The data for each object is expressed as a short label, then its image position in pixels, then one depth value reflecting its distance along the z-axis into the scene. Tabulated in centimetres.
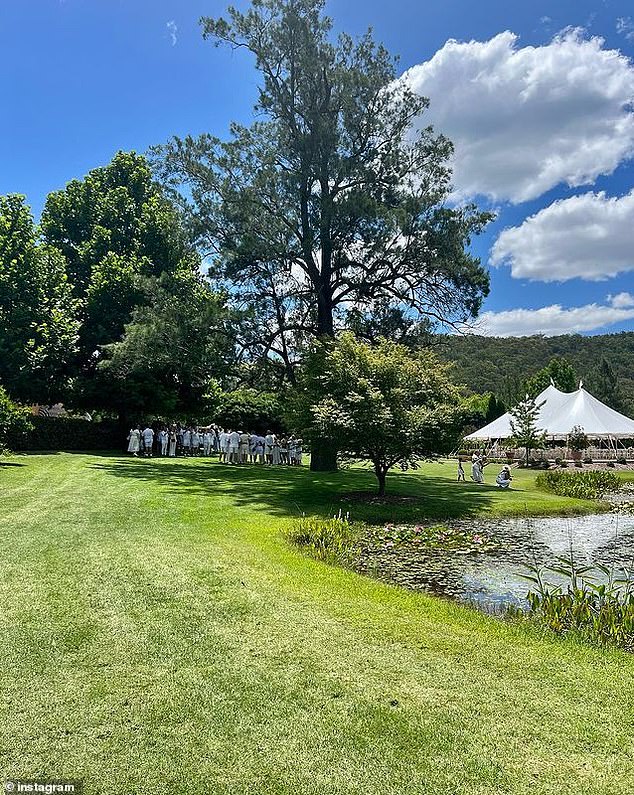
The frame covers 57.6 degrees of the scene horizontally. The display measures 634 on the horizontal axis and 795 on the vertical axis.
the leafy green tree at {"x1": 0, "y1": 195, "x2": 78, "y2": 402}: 2466
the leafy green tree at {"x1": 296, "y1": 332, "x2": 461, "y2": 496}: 1290
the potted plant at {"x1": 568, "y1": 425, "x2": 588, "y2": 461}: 3612
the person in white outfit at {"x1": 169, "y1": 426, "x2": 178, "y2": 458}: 2870
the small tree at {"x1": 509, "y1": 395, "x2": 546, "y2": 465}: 3406
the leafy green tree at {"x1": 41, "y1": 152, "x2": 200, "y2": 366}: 2875
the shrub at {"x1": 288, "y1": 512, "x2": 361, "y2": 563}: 866
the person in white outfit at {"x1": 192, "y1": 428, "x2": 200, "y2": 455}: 3019
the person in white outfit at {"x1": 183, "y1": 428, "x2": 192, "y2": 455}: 3000
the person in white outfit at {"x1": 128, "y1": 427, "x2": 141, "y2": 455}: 2642
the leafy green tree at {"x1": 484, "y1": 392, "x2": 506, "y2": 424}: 5934
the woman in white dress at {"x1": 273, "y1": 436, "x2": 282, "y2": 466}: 2792
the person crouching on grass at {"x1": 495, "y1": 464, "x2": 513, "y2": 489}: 1916
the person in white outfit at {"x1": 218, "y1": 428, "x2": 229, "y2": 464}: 2575
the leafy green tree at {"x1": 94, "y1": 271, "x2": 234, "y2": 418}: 2275
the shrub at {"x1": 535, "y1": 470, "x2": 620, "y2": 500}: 1781
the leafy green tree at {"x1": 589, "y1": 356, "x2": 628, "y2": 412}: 7400
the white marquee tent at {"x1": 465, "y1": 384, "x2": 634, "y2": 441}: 3666
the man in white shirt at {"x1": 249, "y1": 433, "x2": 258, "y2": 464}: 2708
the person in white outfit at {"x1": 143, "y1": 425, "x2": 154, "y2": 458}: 2673
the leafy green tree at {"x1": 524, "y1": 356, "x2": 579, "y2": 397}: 7300
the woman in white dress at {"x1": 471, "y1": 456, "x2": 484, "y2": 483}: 2161
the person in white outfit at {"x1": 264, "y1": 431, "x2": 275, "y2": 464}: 2752
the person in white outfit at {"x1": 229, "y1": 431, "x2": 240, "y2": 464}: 2574
